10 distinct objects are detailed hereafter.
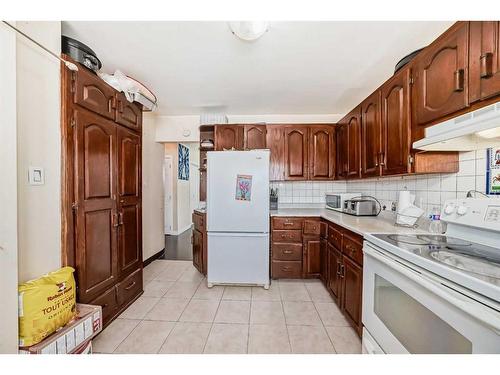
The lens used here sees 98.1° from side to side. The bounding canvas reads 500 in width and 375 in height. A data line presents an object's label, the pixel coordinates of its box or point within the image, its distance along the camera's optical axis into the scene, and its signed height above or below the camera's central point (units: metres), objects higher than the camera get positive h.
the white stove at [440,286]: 0.71 -0.41
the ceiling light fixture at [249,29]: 1.37 +1.01
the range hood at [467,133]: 0.85 +0.24
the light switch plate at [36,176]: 1.24 +0.04
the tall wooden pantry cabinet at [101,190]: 1.46 -0.05
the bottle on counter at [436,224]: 1.50 -0.28
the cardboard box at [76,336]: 1.12 -0.85
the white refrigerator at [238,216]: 2.49 -0.38
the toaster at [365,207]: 2.40 -0.26
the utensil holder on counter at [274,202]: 3.14 -0.27
